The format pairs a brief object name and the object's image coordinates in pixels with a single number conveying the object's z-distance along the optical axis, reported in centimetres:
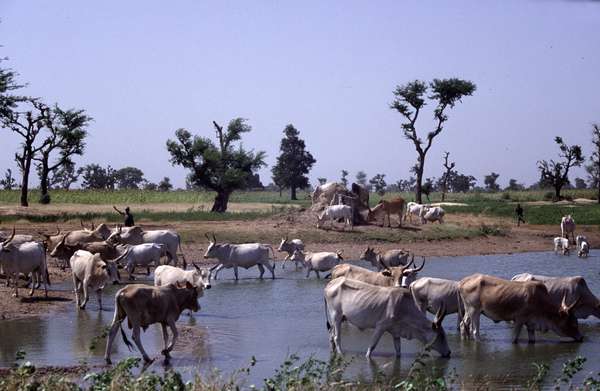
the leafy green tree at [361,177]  14065
